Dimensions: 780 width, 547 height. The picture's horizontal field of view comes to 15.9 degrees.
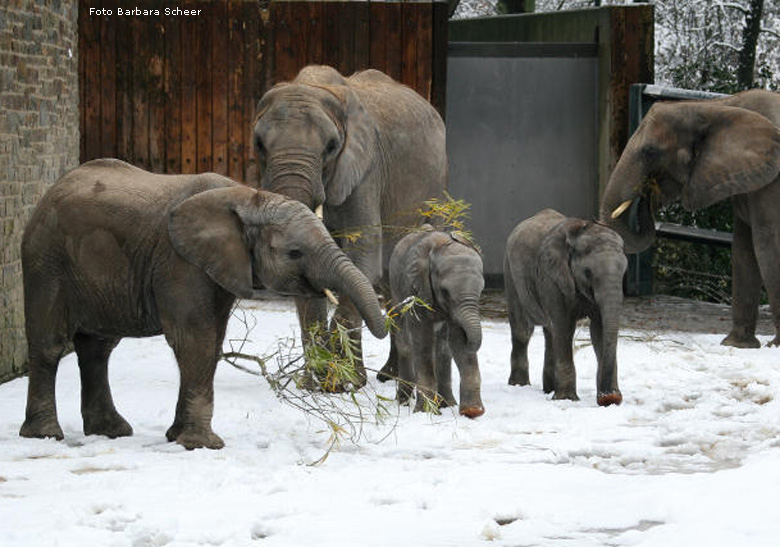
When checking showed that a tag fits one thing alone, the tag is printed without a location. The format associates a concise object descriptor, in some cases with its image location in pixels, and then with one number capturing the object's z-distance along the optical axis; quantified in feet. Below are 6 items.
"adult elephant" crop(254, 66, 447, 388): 57.67
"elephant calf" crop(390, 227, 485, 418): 53.65
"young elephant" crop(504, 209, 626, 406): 57.08
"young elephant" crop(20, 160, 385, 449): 46.83
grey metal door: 99.98
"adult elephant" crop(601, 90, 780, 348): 72.86
